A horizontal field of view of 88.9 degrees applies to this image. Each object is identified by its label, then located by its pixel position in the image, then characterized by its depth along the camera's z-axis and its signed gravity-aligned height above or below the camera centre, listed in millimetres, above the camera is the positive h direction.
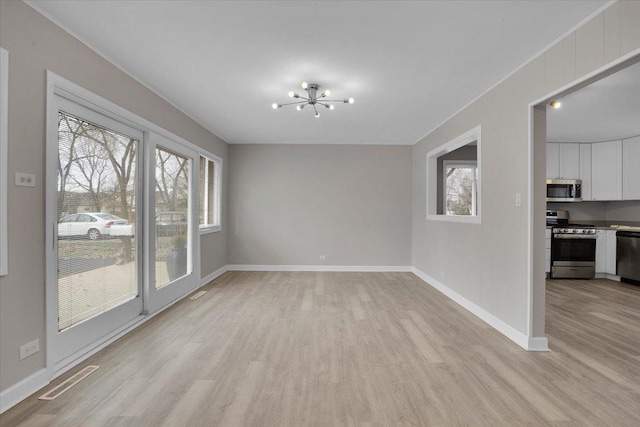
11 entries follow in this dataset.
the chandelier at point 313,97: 3510 +1323
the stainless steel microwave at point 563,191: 6090 +413
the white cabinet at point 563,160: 6152 +1001
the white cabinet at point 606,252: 5684 -679
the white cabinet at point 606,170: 5828 +783
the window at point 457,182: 6340 +604
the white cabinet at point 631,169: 5586 +779
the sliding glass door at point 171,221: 3788 -133
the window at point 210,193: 5596 +327
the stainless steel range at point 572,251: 5781 -676
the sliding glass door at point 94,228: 2529 -154
